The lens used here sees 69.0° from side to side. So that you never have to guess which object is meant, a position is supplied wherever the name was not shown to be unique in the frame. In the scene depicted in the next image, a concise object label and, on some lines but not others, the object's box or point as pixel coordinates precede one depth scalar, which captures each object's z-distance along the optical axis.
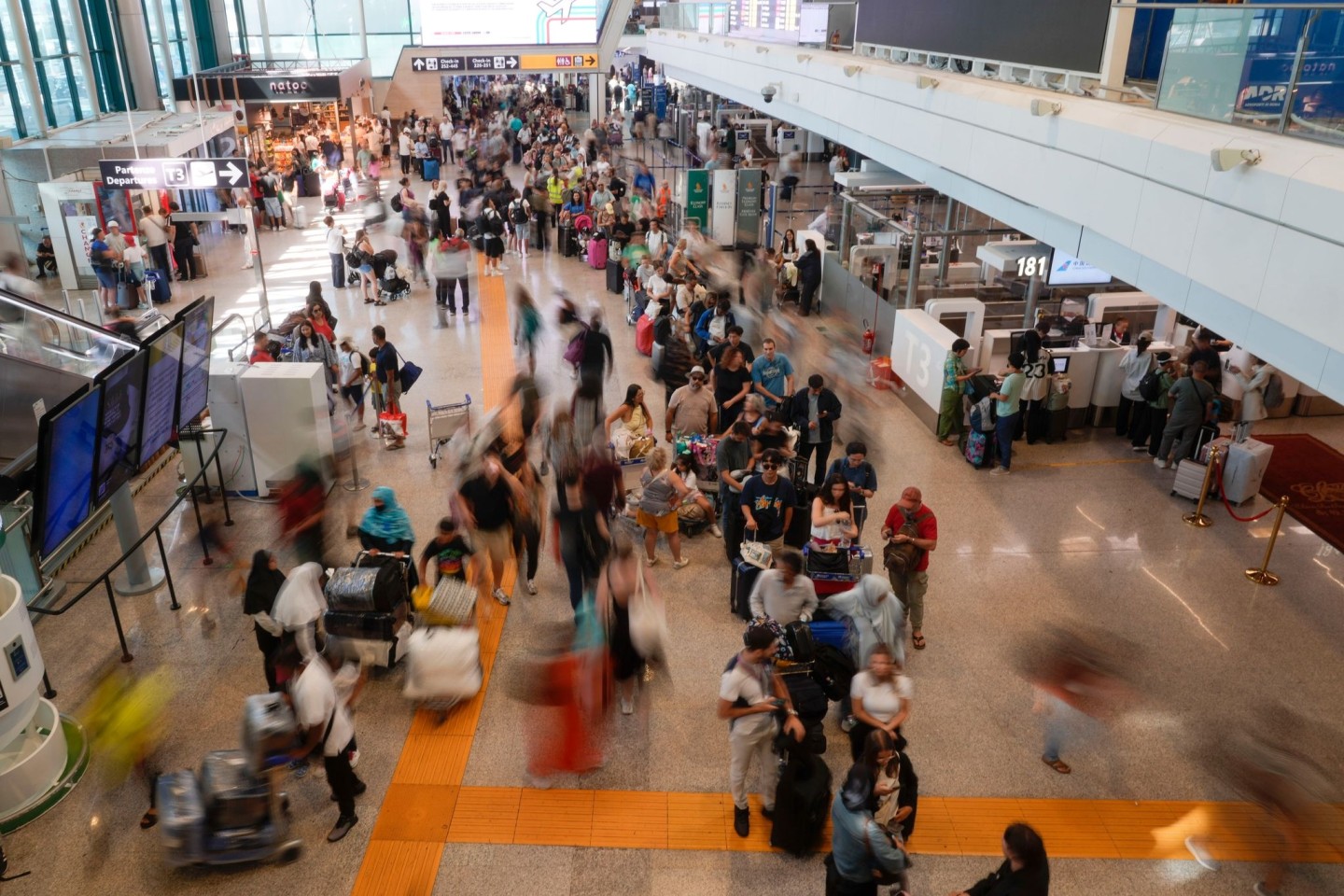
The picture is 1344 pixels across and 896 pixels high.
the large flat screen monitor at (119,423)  6.82
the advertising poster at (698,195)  19.78
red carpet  8.46
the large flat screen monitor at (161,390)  7.50
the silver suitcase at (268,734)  5.23
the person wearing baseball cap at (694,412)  9.52
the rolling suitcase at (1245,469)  9.50
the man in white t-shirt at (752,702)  5.30
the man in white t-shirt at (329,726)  5.20
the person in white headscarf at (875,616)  6.06
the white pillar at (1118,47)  9.19
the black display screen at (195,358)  7.99
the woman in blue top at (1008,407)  10.02
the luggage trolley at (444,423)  10.39
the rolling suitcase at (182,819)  5.18
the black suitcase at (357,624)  6.80
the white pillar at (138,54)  23.67
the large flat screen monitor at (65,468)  6.16
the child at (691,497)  8.47
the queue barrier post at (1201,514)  9.38
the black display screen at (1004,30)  9.68
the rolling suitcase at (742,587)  7.45
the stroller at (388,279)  16.27
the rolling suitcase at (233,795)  5.20
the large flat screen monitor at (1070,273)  12.60
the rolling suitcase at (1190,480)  9.68
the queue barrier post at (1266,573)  8.35
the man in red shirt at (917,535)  6.85
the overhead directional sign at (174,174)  11.66
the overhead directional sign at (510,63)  26.39
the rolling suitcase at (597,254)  18.66
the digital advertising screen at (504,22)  26.72
